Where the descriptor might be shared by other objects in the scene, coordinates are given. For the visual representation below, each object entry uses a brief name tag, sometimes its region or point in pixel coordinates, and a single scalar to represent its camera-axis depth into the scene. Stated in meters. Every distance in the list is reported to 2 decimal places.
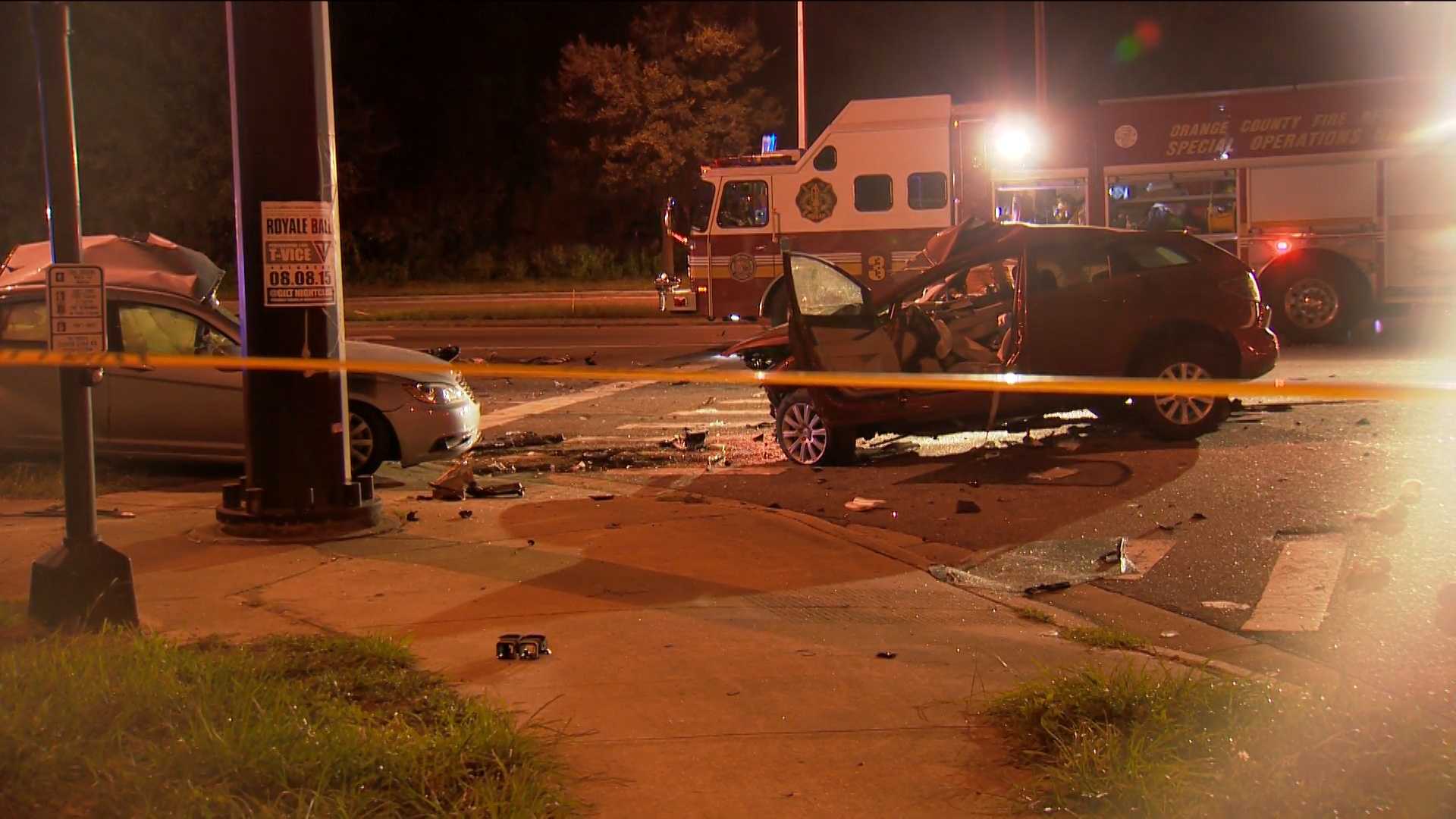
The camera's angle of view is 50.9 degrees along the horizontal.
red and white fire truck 20.20
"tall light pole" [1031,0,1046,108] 26.31
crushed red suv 11.68
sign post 6.22
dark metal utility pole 8.55
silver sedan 11.13
